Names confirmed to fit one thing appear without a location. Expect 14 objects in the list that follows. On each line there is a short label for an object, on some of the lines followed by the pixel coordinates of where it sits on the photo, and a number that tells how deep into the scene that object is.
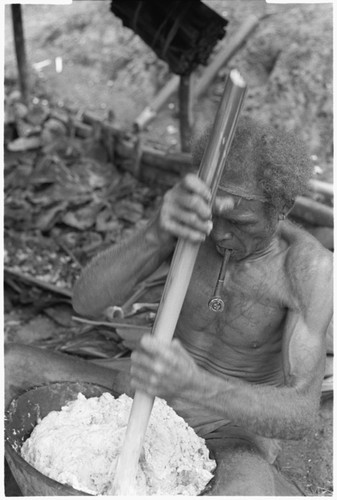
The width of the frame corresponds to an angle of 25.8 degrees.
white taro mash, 2.47
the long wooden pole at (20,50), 6.31
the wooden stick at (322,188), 4.96
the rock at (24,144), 6.17
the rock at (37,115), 6.61
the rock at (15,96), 7.02
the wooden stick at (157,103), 6.56
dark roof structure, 4.88
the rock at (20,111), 6.60
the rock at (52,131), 6.36
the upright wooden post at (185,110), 5.59
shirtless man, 2.20
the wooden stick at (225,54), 6.75
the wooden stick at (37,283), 4.65
